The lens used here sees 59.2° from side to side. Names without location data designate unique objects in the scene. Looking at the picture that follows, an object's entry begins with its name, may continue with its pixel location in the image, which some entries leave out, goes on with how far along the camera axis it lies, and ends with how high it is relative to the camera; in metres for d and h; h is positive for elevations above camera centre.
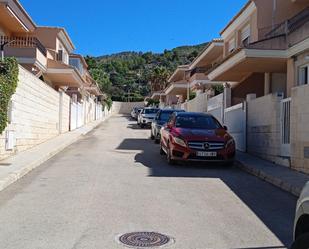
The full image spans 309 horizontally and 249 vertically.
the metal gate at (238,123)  10.39 +0.24
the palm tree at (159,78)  51.47 +9.39
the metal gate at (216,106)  13.18 +1.17
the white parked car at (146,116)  20.80 +0.83
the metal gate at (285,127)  7.90 +0.10
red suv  7.99 -0.49
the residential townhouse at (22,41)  13.37 +4.43
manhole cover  3.41 -1.46
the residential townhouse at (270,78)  7.56 +2.28
